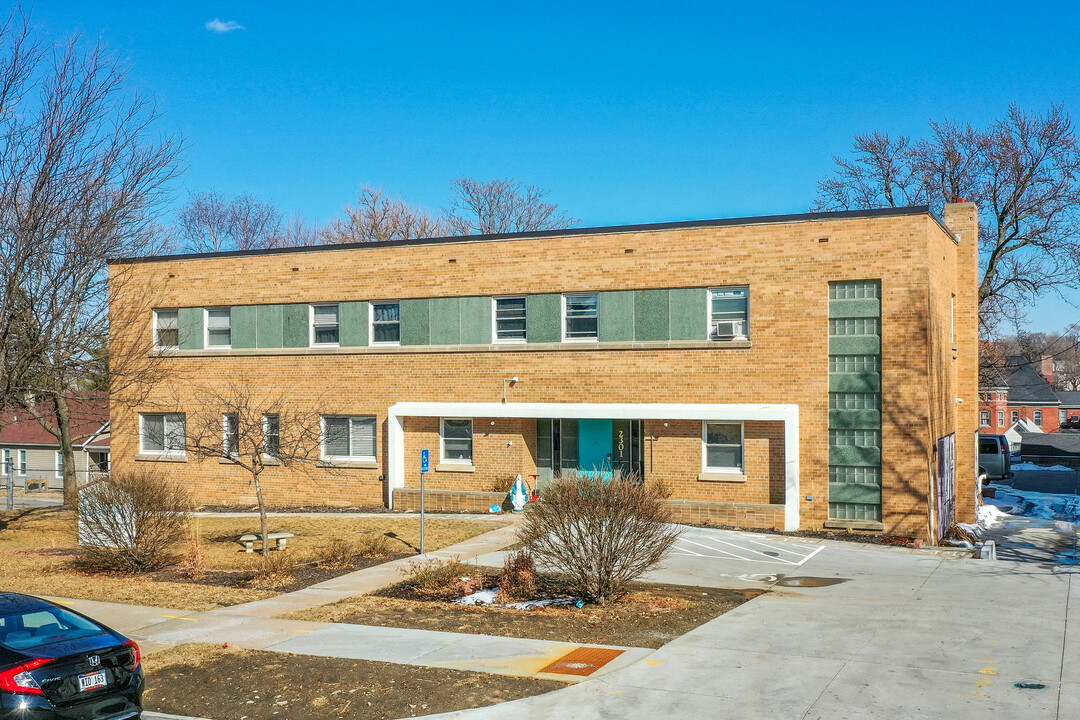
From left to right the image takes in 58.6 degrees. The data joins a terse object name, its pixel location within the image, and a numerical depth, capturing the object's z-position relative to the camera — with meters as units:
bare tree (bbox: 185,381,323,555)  24.02
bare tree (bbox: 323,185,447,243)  59.64
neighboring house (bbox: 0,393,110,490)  55.42
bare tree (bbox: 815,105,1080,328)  38.62
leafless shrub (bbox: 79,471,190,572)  17.08
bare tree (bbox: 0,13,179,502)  16.72
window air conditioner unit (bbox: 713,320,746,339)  22.50
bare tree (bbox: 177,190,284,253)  71.88
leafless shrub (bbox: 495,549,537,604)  14.15
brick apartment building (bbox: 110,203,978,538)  21.36
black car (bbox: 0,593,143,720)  7.89
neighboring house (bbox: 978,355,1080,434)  87.75
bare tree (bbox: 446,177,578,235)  60.25
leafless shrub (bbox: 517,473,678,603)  13.36
